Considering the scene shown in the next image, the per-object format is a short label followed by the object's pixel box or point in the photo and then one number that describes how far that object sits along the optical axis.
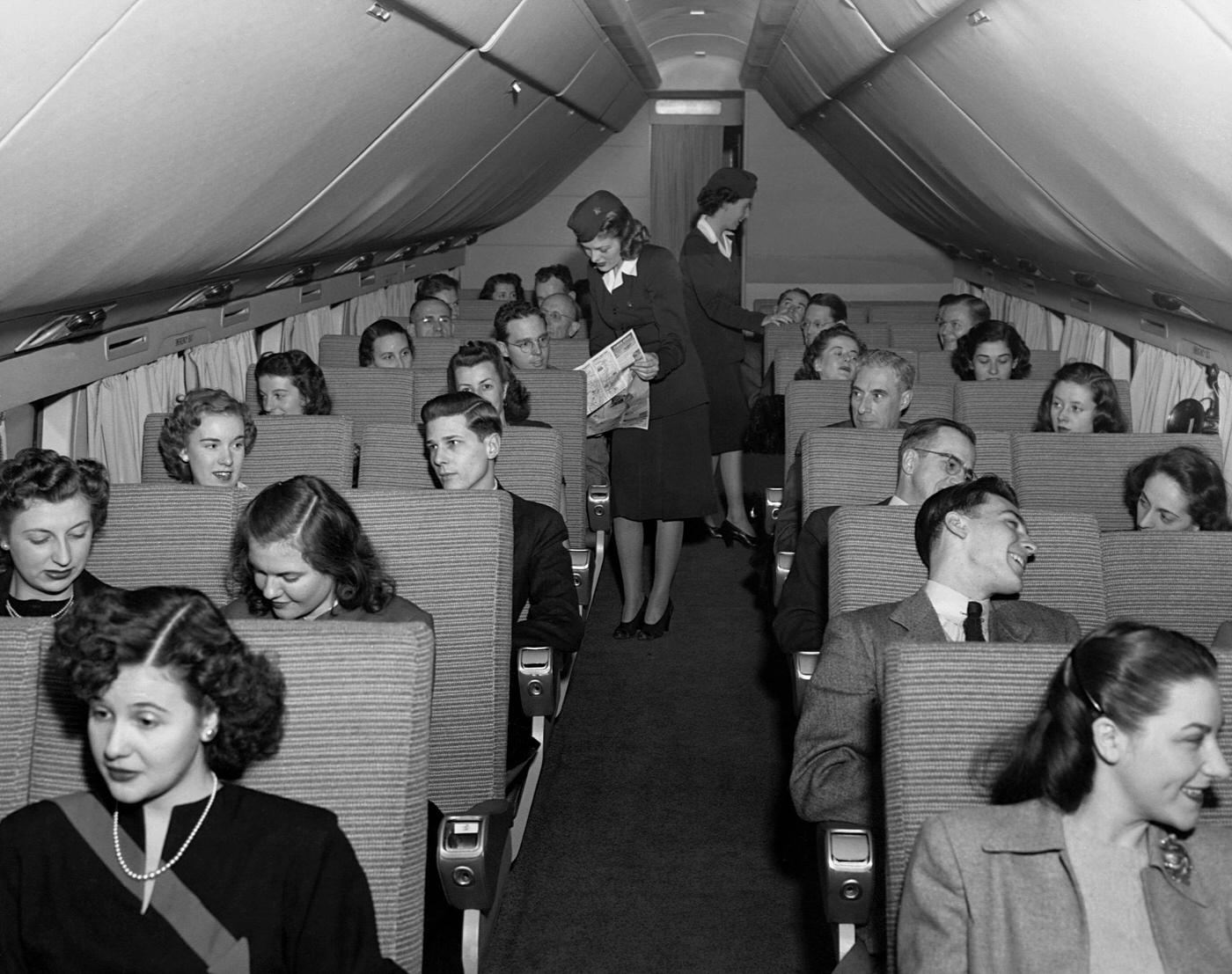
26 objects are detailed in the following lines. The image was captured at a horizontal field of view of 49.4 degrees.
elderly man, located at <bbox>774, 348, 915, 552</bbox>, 4.77
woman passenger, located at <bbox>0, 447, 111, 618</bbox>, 3.13
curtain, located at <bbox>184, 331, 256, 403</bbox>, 6.20
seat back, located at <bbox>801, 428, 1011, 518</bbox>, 4.20
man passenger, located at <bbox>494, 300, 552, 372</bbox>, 5.71
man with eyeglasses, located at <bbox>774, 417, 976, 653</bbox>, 3.66
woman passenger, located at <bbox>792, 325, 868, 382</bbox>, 5.83
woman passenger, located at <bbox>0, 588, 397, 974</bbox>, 1.93
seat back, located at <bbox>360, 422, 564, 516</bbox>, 4.31
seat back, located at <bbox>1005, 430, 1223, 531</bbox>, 4.31
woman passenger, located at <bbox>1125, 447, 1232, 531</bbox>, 3.93
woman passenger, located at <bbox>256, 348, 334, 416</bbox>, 5.20
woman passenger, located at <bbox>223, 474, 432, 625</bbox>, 2.89
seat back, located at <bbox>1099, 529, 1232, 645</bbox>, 3.39
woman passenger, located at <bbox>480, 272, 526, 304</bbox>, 9.13
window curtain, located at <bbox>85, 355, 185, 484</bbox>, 5.25
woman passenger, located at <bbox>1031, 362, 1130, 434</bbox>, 4.88
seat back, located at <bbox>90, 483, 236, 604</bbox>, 3.43
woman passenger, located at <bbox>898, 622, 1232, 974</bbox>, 1.85
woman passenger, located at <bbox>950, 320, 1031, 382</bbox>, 5.96
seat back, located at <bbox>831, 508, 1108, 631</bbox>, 3.20
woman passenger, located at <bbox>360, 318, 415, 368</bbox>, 6.12
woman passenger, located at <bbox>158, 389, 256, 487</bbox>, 4.17
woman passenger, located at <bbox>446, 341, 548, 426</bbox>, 4.70
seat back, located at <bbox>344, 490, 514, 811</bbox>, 3.04
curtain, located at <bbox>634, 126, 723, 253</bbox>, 13.10
